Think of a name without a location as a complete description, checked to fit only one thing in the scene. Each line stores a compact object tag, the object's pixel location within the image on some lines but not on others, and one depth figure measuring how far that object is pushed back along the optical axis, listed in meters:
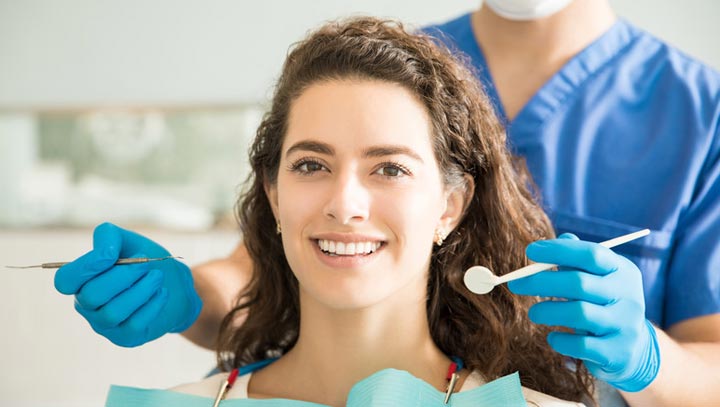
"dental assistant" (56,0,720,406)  1.38
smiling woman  1.27
